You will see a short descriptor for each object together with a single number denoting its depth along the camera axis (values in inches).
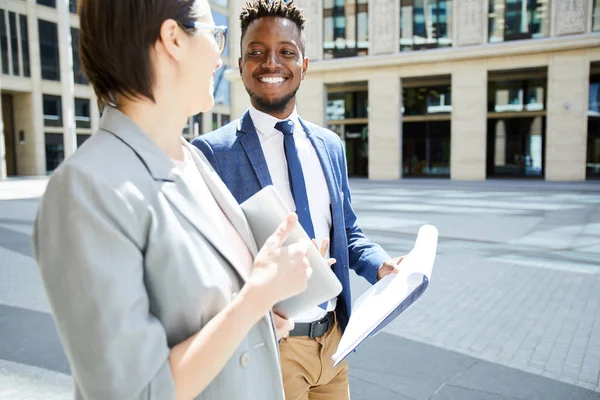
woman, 34.2
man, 73.2
